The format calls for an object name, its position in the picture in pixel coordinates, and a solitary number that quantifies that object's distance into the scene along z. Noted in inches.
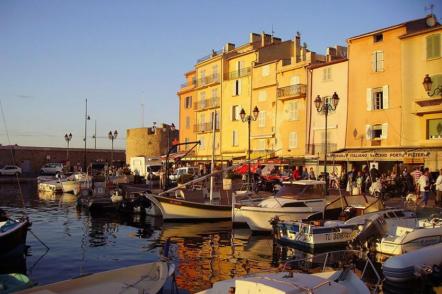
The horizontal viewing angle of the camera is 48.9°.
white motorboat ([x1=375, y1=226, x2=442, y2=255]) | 615.2
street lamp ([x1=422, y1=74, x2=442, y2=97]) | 1207.3
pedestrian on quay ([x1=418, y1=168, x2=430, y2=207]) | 882.1
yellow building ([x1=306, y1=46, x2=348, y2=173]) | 1482.5
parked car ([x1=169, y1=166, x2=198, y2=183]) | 1748.3
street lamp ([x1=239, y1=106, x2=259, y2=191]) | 1130.9
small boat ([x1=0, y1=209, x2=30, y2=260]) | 626.2
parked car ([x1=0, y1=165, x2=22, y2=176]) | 2471.3
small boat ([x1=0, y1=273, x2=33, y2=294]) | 393.0
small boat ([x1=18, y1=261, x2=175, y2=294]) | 382.6
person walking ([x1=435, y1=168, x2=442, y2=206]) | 892.8
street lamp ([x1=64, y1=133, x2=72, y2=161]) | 2368.4
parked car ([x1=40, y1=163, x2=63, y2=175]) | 2640.7
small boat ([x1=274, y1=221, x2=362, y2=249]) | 668.1
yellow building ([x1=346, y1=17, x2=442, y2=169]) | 1237.7
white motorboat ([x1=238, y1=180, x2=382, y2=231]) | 848.3
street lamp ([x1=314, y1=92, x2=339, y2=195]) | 941.2
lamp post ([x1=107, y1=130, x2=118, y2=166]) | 1979.6
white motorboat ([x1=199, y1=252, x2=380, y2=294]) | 299.5
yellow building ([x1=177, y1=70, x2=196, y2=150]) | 2297.0
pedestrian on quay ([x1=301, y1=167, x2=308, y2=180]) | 1255.2
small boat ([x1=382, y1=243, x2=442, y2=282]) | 474.9
